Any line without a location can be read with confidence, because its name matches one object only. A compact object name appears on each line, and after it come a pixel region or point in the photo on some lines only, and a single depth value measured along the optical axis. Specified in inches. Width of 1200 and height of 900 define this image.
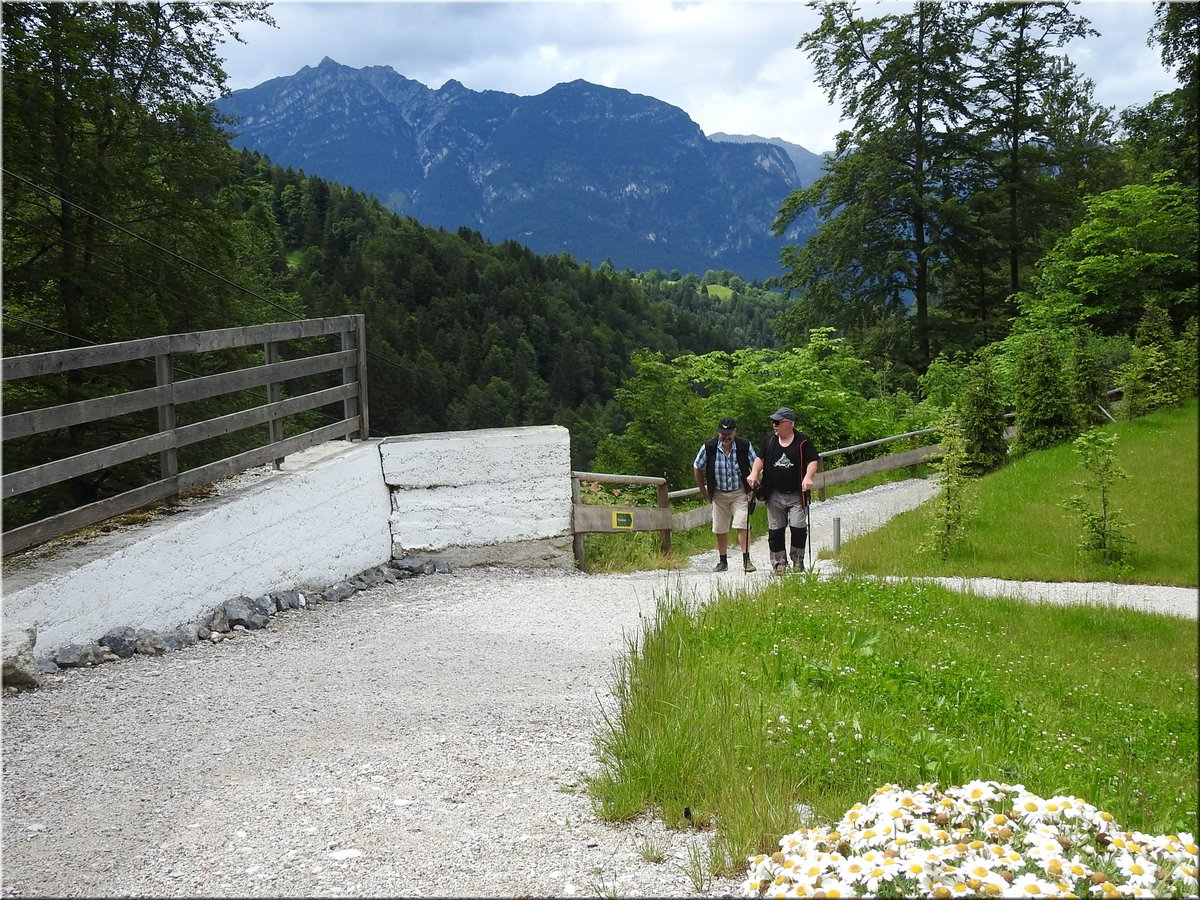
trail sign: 446.3
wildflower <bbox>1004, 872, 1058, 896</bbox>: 107.4
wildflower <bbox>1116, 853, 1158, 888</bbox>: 114.0
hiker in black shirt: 416.8
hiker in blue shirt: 444.8
